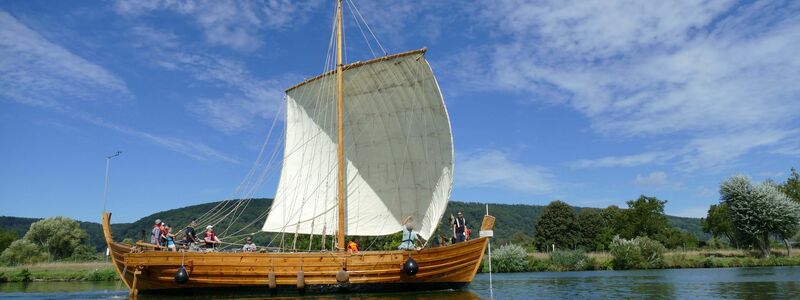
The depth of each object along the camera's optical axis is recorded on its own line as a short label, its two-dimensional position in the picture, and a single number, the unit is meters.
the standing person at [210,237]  21.92
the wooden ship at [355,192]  20.06
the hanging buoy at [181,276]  19.58
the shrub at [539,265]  45.62
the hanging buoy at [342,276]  19.73
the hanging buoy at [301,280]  19.78
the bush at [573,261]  44.99
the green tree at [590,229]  77.06
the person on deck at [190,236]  21.83
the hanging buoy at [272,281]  19.81
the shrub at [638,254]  43.69
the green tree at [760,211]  47.72
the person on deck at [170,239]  21.02
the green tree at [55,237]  63.72
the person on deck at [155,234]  21.54
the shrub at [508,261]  45.38
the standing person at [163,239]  21.84
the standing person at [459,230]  21.75
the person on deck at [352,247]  20.95
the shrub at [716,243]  81.81
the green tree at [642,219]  76.41
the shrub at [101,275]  38.50
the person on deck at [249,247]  21.12
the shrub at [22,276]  37.91
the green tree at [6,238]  81.03
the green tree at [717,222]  94.05
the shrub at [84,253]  59.95
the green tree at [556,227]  75.50
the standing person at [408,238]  20.86
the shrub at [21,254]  55.97
